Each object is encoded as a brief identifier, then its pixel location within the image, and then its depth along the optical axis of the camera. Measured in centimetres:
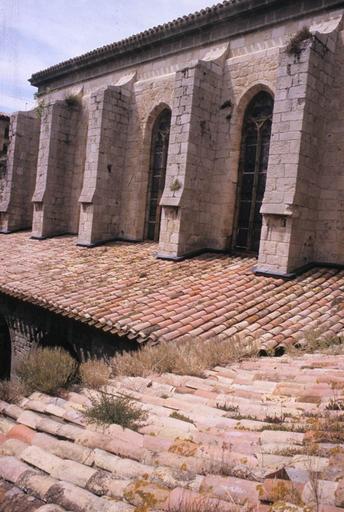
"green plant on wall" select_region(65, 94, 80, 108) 1527
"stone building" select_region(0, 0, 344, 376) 863
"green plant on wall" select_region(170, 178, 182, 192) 1038
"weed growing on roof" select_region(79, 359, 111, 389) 407
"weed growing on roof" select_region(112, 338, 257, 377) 456
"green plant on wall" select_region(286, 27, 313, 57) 838
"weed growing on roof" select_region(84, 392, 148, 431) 314
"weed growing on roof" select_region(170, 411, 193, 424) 320
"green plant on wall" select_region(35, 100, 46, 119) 1581
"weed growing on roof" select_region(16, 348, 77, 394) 395
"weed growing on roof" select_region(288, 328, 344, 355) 542
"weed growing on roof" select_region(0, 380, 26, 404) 385
